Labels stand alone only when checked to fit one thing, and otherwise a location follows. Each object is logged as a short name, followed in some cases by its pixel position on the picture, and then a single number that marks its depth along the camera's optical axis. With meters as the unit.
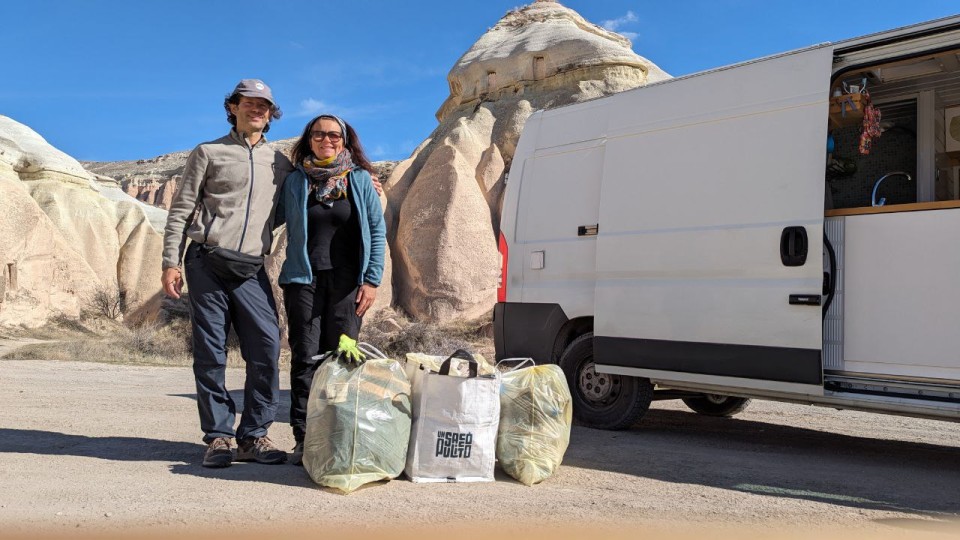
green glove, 4.19
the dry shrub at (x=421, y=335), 14.01
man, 4.52
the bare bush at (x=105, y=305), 24.69
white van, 4.78
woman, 4.62
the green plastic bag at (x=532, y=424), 4.32
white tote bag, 4.12
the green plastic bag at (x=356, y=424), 3.93
